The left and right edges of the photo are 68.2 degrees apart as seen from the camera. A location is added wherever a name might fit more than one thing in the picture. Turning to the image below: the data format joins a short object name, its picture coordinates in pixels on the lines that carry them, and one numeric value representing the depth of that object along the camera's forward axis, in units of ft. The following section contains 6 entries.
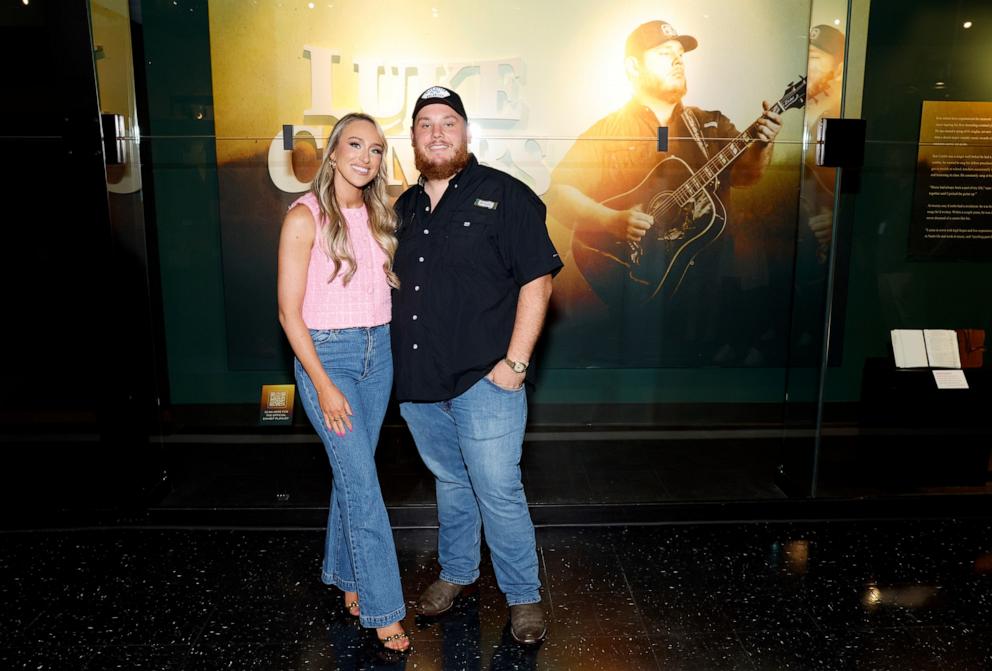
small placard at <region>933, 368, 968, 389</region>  10.87
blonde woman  6.88
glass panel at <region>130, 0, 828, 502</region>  10.89
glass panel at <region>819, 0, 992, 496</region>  9.75
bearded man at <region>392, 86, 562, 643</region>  7.11
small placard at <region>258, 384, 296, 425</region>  11.37
